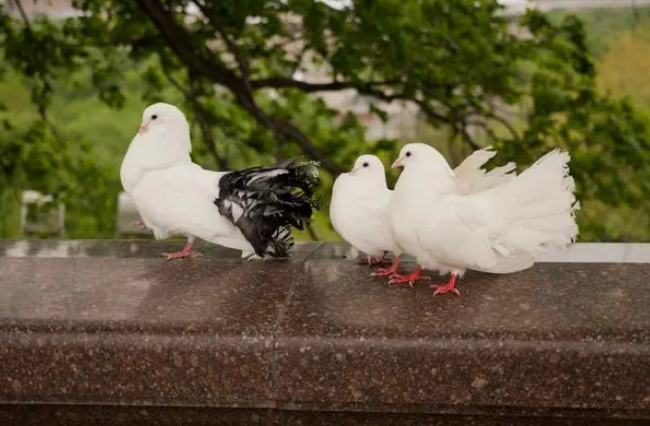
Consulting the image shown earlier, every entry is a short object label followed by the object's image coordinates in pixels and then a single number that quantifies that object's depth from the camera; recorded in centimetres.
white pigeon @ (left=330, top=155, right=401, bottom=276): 271
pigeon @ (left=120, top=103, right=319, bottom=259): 276
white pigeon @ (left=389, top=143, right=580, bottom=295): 242
